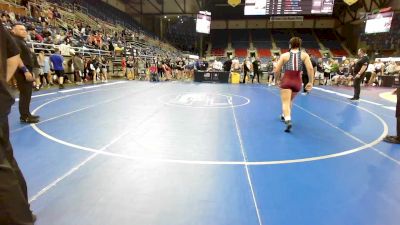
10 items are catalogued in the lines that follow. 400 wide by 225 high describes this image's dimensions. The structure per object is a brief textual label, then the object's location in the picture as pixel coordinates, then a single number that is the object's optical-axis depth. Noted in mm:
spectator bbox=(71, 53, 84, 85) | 13750
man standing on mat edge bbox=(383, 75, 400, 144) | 4564
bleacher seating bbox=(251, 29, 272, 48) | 39938
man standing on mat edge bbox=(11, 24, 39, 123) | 4707
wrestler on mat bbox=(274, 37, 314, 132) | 5211
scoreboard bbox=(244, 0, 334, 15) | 17047
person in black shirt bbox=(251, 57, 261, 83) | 17608
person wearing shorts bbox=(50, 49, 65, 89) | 11609
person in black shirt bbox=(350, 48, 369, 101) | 9133
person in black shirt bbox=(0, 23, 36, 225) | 1344
